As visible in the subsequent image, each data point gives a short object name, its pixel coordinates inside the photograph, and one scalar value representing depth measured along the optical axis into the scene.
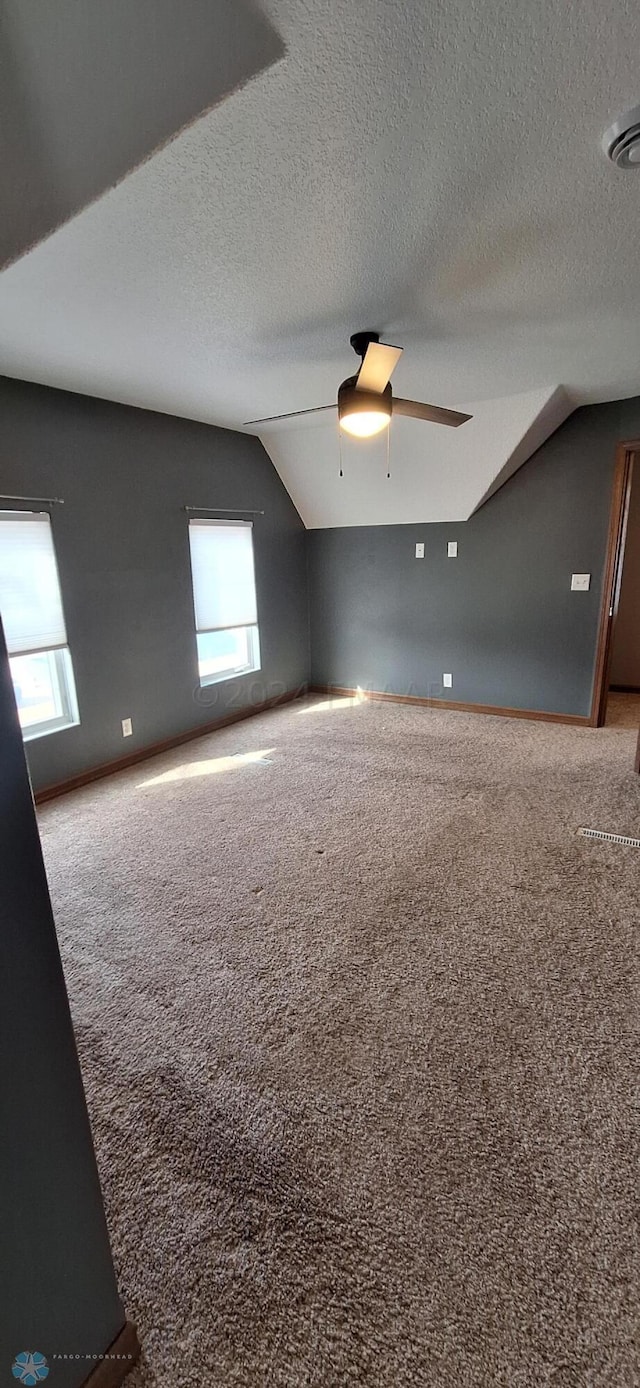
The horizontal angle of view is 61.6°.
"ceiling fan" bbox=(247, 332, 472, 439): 2.19
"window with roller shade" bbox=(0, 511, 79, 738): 2.92
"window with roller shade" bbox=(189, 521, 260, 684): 4.16
